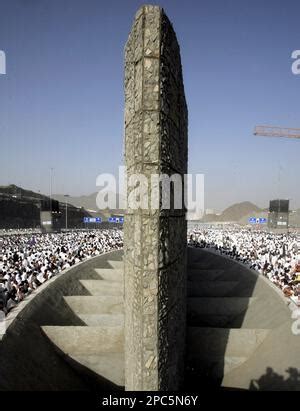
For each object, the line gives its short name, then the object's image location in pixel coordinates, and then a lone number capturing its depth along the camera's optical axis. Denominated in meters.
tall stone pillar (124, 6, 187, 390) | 4.37
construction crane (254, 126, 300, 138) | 65.62
